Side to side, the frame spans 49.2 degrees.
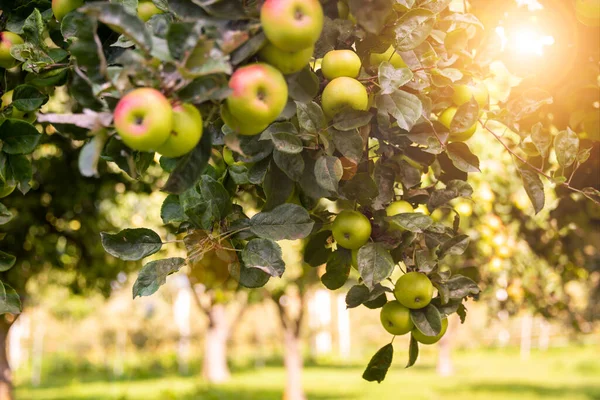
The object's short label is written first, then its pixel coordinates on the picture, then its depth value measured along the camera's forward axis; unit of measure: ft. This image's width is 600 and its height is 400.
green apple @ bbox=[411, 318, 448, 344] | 5.14
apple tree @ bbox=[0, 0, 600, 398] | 3.25
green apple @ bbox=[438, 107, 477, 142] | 5.33
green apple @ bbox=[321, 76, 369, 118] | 4.39
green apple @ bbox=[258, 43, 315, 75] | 3.51
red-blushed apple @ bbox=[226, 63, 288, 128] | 3.32
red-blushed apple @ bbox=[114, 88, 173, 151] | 3.05
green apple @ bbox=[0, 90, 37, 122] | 5.77
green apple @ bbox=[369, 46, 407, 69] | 5.02
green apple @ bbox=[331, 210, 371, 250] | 4.99
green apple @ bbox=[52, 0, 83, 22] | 4.98
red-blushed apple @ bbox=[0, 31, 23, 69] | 5.52
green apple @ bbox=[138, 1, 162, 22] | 4.82
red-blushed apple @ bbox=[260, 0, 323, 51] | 3.25
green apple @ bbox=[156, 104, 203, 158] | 3.26
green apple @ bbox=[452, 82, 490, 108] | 5.38
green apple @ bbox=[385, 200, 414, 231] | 5.36
